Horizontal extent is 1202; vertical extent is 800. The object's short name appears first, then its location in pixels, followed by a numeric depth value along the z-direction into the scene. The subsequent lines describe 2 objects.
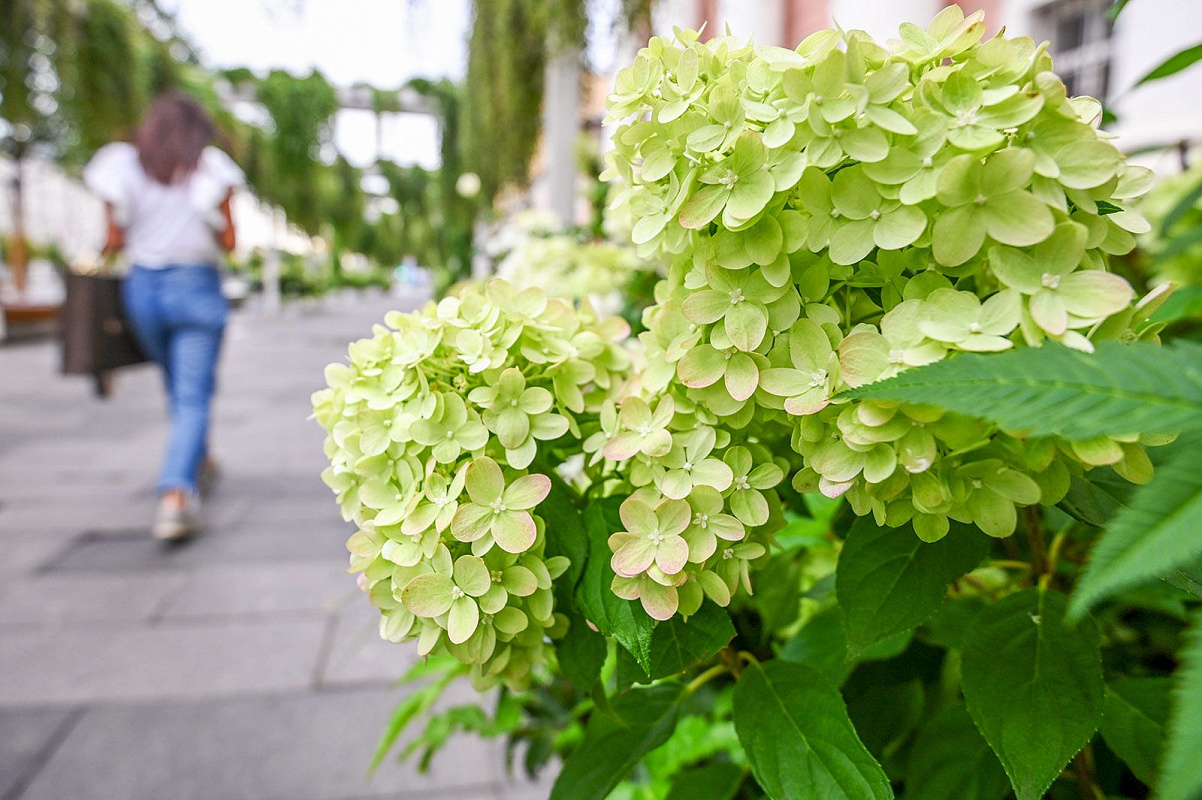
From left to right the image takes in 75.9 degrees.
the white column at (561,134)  4.64
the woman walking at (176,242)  3.04
